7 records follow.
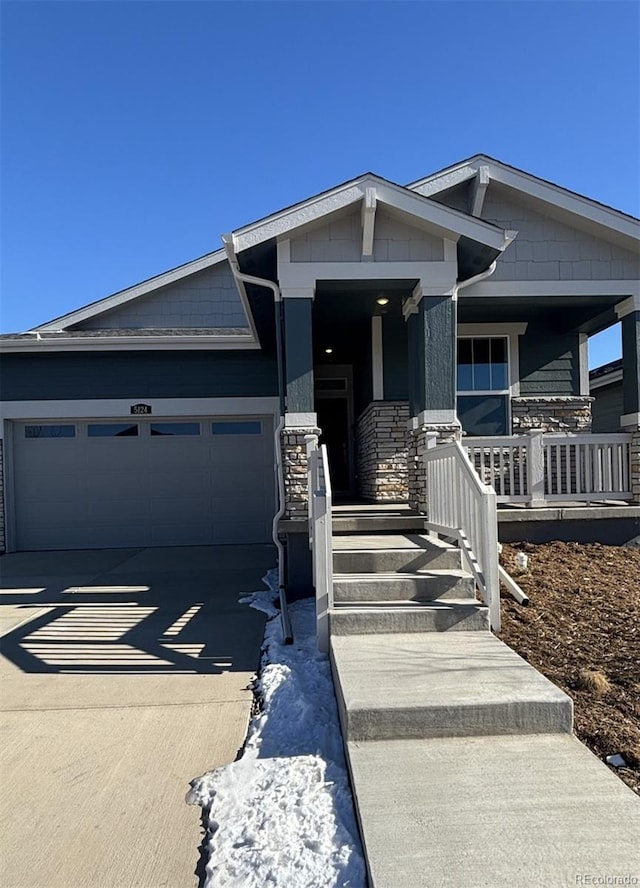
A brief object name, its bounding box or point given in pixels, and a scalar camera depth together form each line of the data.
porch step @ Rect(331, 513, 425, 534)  5.82
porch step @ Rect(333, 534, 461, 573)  4.71
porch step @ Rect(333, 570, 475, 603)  4.29
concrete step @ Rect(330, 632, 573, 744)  2.82
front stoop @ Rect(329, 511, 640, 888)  1.97
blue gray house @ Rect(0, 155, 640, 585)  6.03
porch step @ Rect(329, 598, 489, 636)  3.97
